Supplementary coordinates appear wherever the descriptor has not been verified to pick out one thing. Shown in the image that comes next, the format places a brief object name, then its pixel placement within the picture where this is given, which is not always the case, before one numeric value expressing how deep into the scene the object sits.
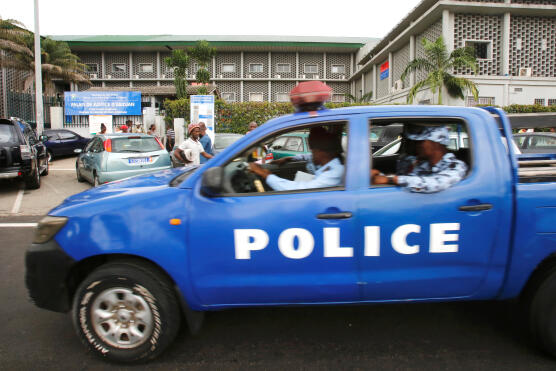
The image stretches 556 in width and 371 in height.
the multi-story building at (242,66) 35.50
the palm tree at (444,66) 16.48
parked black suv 9.11
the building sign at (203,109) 14.42
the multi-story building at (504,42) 18.20
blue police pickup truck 2.54
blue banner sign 20.75
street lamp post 15.96
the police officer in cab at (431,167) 2.58
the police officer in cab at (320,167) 2.71
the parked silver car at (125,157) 9.39
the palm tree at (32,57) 21.88
